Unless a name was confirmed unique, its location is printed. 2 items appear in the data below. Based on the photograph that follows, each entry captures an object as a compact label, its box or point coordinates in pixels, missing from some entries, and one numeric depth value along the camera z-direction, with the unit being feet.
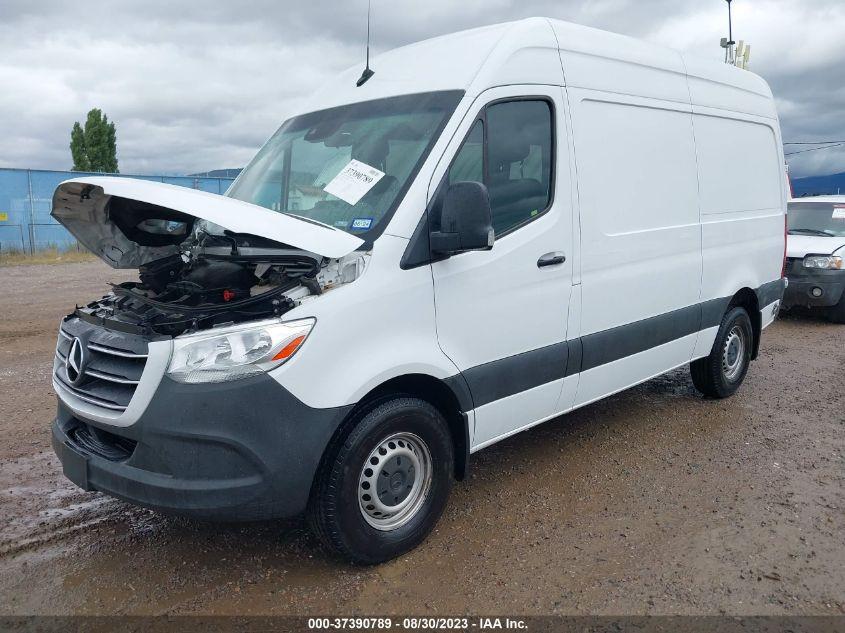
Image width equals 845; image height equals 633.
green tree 161.99
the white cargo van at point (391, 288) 9.74
